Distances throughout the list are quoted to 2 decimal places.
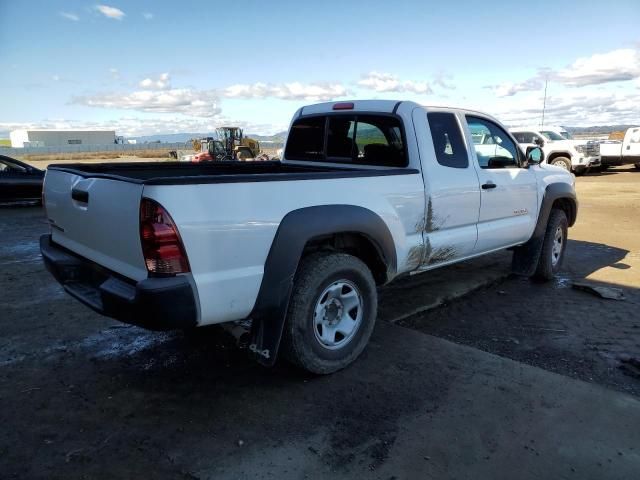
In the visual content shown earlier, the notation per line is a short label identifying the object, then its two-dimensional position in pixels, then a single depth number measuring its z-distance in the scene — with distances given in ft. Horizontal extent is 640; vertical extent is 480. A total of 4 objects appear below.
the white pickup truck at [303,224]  8.73
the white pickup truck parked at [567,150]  63.46
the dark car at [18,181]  38.04
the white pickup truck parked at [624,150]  68.22
